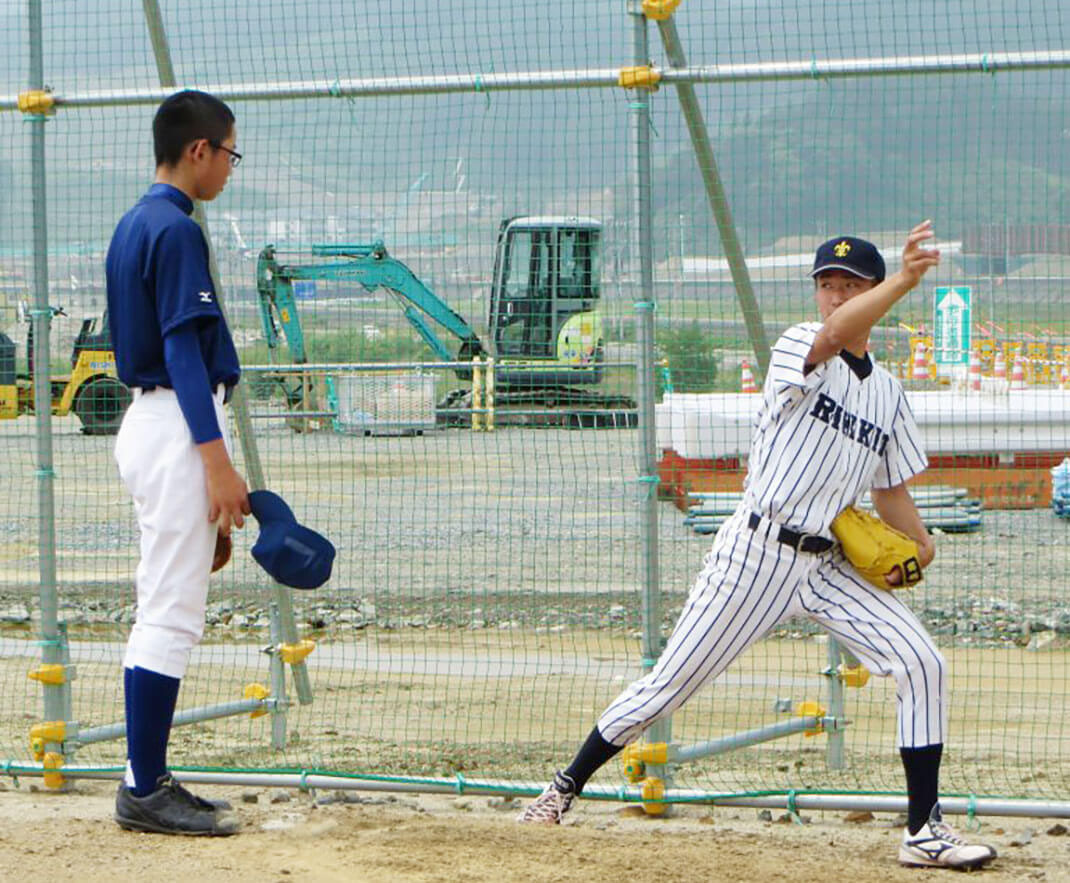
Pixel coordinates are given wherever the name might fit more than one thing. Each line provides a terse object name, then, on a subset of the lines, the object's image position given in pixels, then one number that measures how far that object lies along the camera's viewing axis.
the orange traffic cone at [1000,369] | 18.74
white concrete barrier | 14.20
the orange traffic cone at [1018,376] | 18.52
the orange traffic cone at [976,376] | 14.15
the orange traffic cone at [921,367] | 13.89
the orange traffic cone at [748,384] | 14.99
